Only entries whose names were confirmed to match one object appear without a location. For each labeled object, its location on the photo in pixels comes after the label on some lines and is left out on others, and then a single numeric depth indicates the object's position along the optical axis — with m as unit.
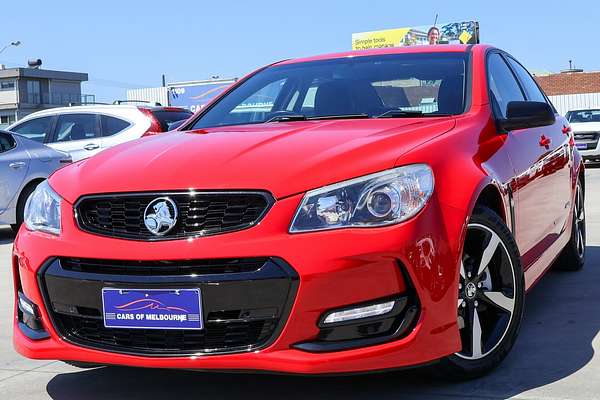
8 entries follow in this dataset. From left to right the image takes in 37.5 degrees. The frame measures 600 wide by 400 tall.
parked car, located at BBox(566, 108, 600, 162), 20.45
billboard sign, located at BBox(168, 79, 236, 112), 37.97
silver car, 9.60
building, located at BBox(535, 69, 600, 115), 58.91
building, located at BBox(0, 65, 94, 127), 70.06
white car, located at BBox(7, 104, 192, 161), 11.27
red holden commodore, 2.97
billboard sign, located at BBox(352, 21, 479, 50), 50.34
